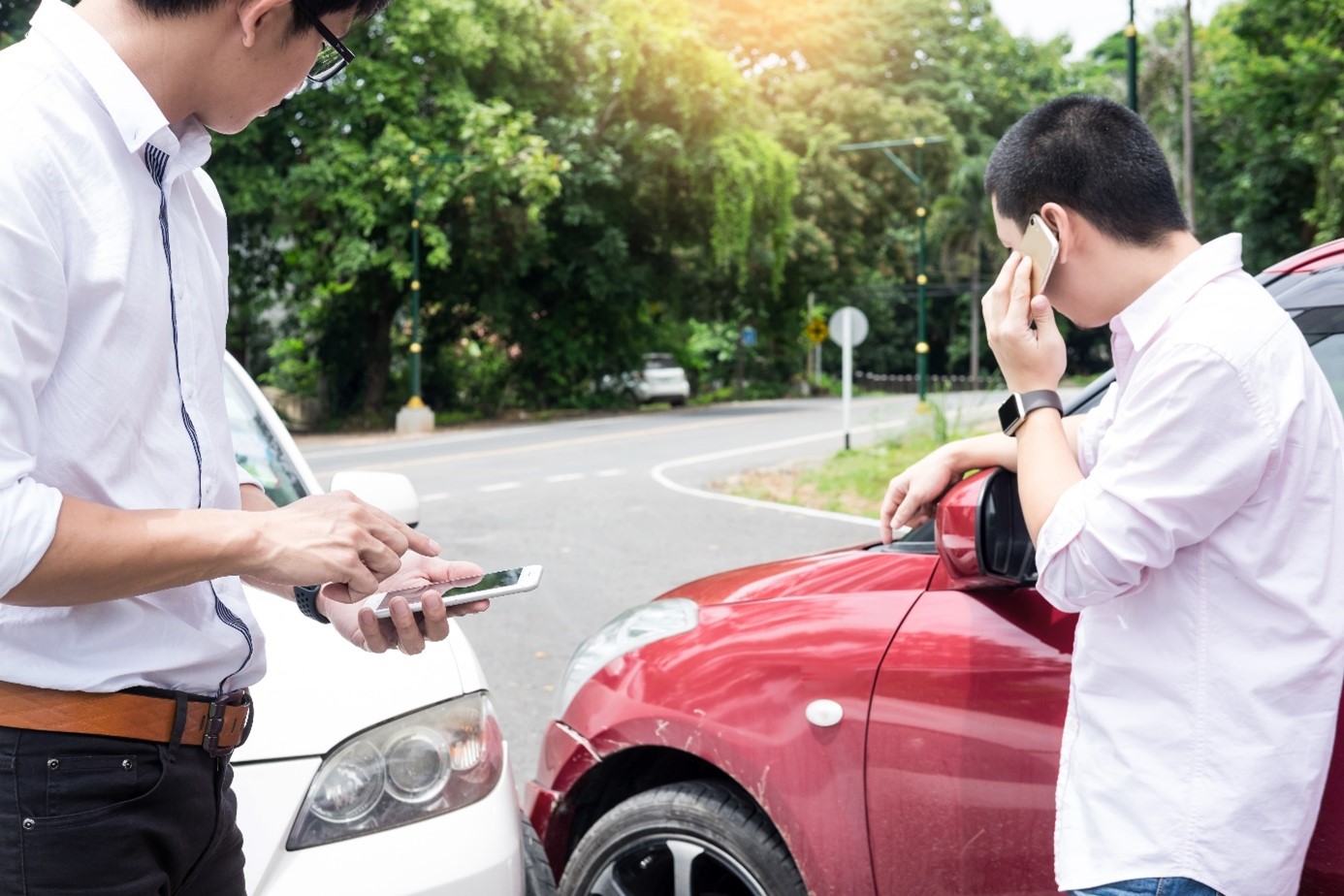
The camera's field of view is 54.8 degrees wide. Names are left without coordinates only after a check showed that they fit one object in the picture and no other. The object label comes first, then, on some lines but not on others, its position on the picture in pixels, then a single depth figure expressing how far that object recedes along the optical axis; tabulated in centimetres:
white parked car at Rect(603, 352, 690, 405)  3606
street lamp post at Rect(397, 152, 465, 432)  2670
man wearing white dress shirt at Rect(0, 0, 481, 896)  133
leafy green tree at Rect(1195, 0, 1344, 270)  2362
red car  212
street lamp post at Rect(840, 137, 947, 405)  2875
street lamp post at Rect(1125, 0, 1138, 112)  1562
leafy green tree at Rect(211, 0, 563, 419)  2444
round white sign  1919
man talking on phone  155
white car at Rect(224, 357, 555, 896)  210
